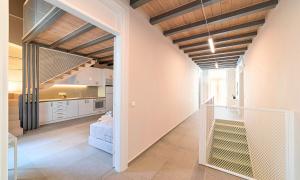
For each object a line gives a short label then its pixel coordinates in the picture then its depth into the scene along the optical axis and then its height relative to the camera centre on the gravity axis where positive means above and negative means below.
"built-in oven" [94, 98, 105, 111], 7.26 -0.77
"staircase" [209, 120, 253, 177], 3.80 -1.80
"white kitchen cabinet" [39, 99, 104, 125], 5.18 -0.84
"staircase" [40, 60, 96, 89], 5.30 +0.67
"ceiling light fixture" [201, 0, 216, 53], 3.84 +1.39
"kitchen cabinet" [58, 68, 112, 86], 6.22 +0.64
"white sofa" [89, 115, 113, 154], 3.08 -1.05
